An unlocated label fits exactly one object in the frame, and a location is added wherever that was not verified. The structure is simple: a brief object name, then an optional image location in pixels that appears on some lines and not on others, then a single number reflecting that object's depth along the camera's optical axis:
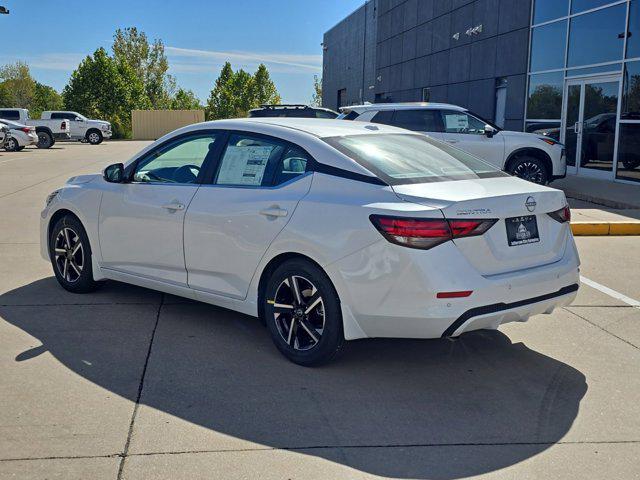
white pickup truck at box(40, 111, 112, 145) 41.27
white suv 14.09
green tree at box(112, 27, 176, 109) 81.69
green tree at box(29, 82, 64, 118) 86.62
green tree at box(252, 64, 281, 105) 69.19
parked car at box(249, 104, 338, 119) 17.20
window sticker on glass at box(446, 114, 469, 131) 14.27
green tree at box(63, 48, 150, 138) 55.31
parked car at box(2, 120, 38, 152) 30.97
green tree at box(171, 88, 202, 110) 86.62
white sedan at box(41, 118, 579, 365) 4.23
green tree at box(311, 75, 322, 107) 82.81
